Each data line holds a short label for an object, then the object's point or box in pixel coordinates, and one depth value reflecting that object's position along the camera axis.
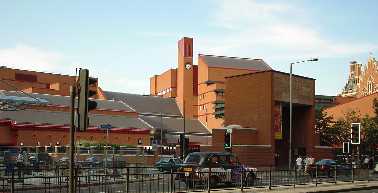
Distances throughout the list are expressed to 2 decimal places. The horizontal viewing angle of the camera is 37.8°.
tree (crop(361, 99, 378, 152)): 64.44
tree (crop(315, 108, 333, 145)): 72.31
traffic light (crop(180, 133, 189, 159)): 38.66
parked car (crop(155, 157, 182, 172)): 45.80
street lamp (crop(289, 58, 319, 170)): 40.94
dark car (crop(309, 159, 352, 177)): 29.33
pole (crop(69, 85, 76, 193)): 10.23
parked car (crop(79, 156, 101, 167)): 40.22
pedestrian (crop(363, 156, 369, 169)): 37.01
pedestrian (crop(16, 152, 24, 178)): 40.68
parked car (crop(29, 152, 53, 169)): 39.62
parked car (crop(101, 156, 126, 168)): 42.27
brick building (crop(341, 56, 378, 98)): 125.94
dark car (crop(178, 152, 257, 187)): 23.31
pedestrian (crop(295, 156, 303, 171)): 41.21
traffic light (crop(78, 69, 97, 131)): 10.09
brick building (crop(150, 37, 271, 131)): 111.56
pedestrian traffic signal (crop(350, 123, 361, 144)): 28.84
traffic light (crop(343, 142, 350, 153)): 29.34
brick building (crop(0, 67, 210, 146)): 76.88
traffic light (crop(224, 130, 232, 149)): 31.46
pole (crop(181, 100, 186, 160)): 38.78
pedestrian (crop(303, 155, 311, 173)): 39.99
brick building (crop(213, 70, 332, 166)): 49.94
